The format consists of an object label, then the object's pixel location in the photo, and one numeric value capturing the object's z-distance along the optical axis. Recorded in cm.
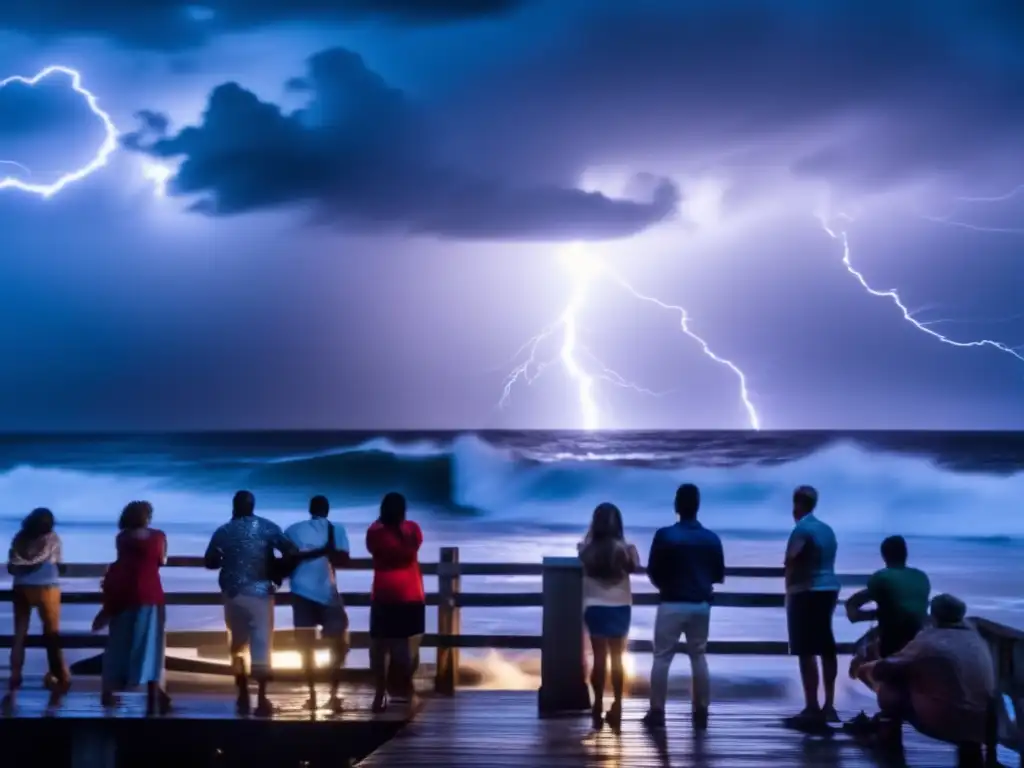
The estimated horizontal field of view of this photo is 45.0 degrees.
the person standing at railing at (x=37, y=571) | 861
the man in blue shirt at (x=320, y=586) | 808
